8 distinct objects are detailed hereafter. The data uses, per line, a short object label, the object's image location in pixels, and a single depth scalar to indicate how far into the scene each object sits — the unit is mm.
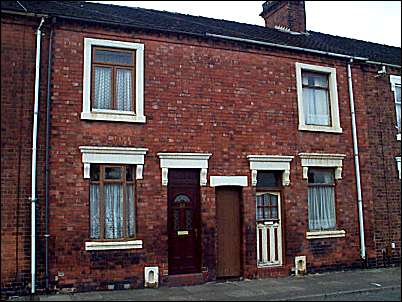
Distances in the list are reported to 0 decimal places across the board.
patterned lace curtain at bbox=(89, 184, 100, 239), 11477
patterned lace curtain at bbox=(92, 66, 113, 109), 12062
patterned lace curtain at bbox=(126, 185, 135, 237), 11844
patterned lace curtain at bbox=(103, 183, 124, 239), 11656
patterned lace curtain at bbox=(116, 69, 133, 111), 12273
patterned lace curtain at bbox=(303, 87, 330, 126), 14609
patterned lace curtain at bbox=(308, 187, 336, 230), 14117
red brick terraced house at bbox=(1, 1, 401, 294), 11125
